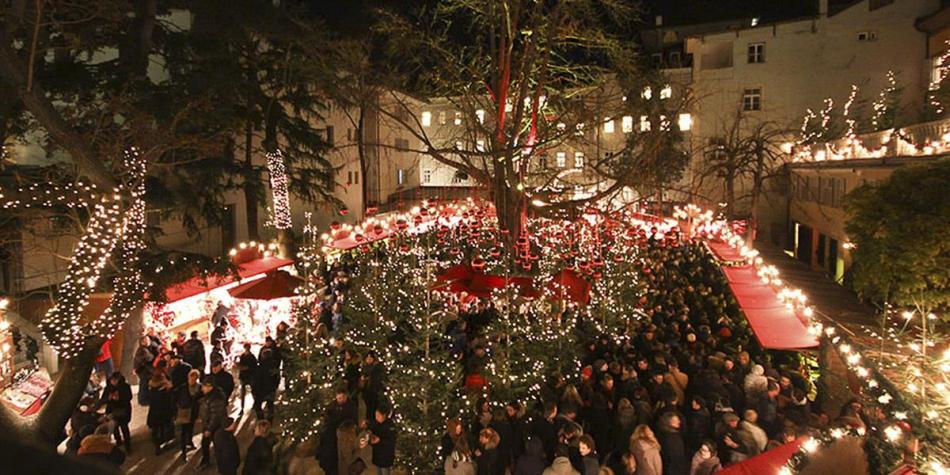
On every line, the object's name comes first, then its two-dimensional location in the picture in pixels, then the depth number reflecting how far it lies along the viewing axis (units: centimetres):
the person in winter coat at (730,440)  734
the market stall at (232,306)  1327
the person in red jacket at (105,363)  1188
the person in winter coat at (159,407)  944
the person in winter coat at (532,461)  731
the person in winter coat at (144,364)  1073
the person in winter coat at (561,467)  671
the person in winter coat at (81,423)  787
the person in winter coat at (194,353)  1118
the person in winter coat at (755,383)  894
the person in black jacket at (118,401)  923
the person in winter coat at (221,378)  966
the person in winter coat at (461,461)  721
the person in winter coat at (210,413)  851
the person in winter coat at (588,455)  718
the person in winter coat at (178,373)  990
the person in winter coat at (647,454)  707
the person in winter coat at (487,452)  733
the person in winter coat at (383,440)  805
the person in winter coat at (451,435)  779
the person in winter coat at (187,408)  920
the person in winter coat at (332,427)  841
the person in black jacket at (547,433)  814
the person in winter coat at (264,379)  1041
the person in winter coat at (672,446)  766
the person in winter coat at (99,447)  719
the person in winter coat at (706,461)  698
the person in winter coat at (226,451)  786
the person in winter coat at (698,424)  812
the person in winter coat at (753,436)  736
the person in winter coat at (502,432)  800
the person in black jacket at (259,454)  739
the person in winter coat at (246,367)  1058
